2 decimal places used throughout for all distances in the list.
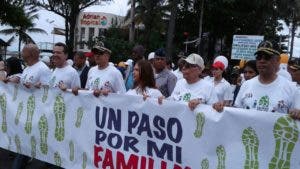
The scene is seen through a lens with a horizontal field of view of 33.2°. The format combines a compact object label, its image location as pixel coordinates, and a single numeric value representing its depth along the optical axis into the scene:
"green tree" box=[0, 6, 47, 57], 56.58
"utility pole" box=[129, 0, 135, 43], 33.44
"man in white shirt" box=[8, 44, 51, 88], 6.14
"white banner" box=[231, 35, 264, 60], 15.94
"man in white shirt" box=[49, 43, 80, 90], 6.06
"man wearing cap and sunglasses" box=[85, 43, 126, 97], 5.86
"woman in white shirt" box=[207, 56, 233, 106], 7.30
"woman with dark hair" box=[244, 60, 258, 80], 6.12
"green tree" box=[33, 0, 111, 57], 38.50
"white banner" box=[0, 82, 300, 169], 3.96
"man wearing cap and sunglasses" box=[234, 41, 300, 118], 4.10
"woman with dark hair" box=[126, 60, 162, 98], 5.16
